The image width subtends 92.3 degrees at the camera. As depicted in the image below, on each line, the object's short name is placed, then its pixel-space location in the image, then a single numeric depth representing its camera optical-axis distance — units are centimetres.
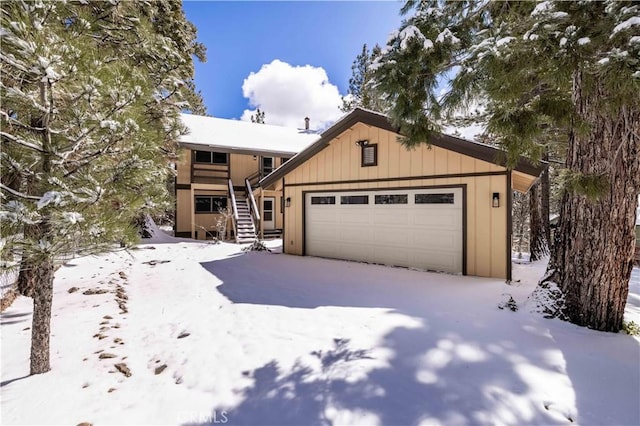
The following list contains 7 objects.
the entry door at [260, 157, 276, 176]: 1783
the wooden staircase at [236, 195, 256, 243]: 1380
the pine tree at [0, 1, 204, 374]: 247
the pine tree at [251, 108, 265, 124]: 3491
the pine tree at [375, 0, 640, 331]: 259
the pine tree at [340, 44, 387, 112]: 2400
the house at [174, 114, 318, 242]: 1525
